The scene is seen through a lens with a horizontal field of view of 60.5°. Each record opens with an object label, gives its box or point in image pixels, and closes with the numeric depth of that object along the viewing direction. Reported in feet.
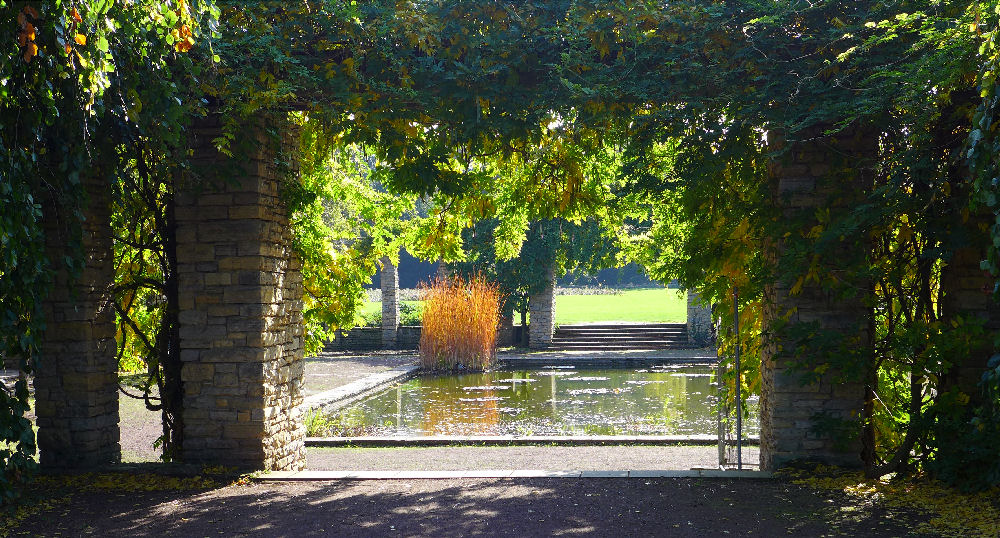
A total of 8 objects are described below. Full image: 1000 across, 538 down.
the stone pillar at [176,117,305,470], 19.35
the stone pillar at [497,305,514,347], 69.26
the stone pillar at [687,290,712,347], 64.85
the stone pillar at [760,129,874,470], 18.44
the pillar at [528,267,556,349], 65.82
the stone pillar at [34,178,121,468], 19.48
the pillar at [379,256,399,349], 67.21
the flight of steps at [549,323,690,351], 65.67
